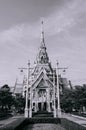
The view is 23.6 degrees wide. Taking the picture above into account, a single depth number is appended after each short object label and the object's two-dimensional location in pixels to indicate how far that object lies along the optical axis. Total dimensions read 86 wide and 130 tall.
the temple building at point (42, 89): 95.88
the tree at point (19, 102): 81.88
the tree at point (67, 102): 74.41
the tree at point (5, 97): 61.80
